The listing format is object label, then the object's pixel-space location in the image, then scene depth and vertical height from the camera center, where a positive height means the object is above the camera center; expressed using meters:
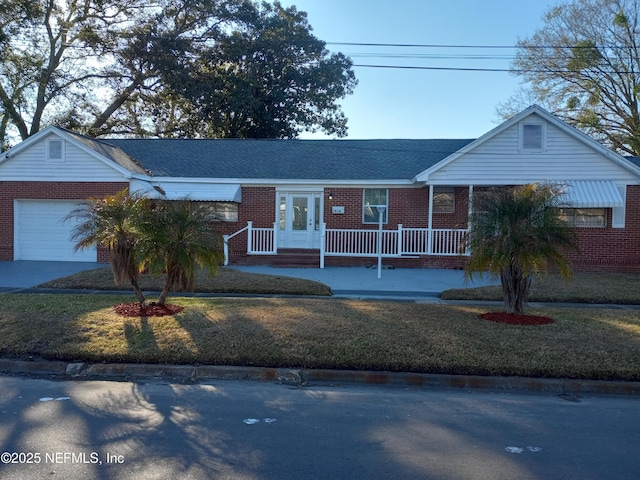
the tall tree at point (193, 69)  27.80 +10.02
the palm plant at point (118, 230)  7.62 +0.00
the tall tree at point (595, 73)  26.75 +9.86
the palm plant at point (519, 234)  7.47 +0.04
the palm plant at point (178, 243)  7.56 -0.19
